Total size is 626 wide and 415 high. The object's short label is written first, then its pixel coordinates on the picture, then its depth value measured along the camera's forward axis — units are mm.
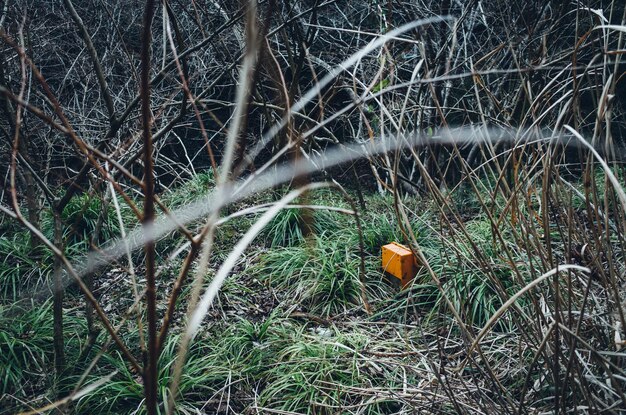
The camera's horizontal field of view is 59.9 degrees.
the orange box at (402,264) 3174
